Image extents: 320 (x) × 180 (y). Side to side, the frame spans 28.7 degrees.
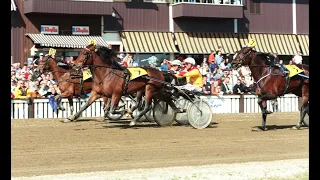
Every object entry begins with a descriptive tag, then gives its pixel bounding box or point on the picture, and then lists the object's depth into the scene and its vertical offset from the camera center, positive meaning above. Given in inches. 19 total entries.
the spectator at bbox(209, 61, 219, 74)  1053.8 +26.5
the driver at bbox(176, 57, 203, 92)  656.9 +5.7
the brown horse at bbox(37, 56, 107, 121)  757.9 +0.4
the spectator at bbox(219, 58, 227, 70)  1051.9 +26.3
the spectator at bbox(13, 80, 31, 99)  829.2 -12.9
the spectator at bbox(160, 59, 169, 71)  945.3 +23.7
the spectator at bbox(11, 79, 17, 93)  853.0 -3.6
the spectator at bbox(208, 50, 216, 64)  1114.3 +42.0
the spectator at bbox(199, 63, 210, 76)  987.6 +18.9
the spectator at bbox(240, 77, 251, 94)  991.6 -7.4
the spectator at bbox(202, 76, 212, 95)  949.2 -8.6
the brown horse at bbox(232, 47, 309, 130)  628.4 +2.3
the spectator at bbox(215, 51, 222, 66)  1118.0 +40.1
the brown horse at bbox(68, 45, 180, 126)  645.9 +2.5
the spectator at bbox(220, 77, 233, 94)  985.5 -9.7
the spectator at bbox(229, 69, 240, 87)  1000.0 +8.6
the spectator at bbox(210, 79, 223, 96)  960.9 -11.8
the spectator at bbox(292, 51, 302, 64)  1198.3 +43.0
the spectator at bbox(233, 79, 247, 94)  989.1 -10.6
